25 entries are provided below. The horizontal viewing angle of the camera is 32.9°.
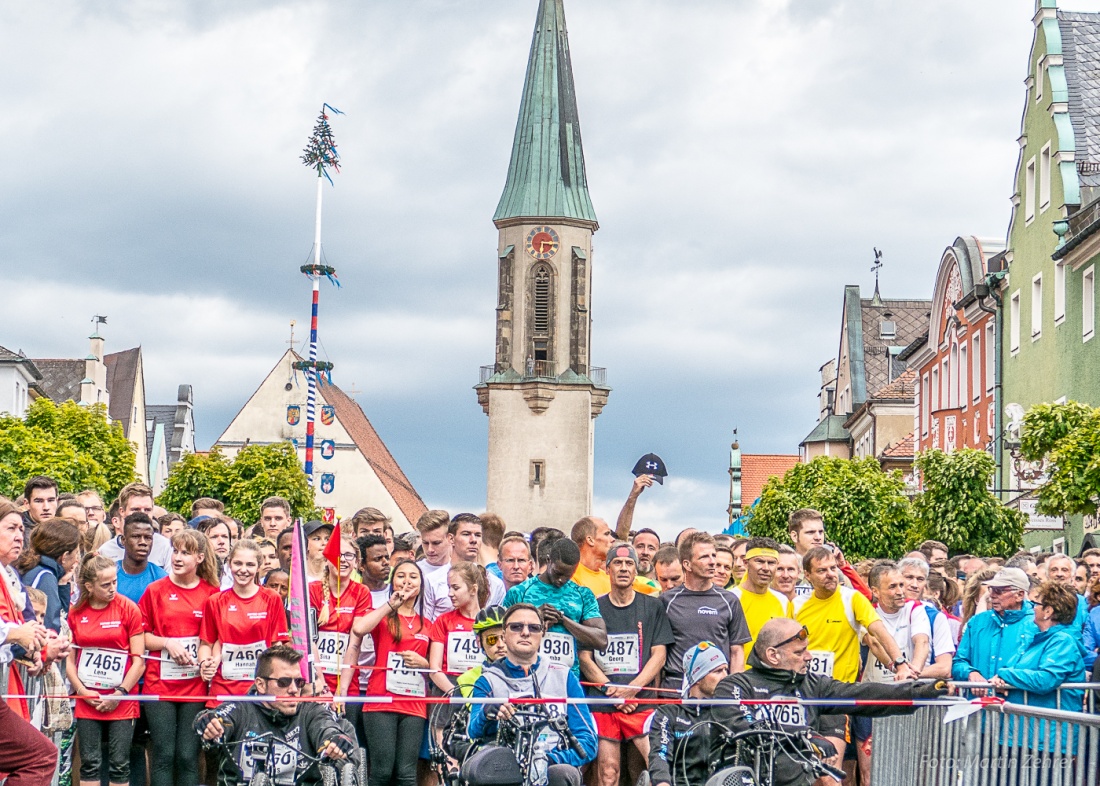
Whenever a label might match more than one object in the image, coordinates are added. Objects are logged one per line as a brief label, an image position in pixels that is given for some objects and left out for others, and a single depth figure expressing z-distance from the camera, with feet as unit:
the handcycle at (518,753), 31.50
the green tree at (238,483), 201.67
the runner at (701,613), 38.75
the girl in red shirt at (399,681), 38.50
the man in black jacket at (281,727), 33.71
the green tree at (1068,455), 87.30
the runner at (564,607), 36.86
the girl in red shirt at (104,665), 38.34
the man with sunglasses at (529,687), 32.63
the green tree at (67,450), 154.92
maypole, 220.84
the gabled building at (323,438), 316.81
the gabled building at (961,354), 154.30
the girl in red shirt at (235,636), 39.24
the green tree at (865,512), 133.59
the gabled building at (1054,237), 126.41
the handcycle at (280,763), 33.47
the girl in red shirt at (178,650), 38.68
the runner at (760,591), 40.96
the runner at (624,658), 38.37
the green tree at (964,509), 114.42
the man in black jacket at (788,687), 32.55
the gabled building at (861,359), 244.63
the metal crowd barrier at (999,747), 28.89
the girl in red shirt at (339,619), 39.52
